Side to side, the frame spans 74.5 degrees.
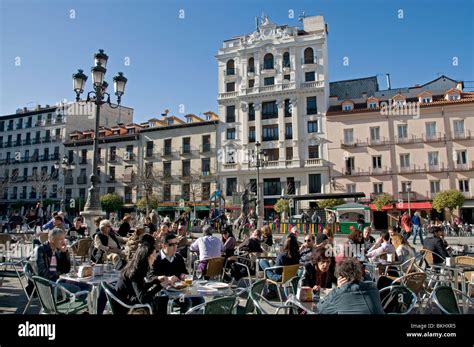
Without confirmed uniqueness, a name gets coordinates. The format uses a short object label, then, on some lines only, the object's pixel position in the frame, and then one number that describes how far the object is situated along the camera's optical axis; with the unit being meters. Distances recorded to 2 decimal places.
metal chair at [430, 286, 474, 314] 2.60
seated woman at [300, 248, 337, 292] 3.88
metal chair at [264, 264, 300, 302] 5.06
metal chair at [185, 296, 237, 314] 2.11
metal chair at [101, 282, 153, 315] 2.68
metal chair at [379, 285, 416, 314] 3.07
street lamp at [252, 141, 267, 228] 15.99
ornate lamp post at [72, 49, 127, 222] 8.48
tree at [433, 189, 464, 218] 23.42
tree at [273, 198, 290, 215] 27.62
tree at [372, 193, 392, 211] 25.97
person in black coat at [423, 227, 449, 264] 6.08
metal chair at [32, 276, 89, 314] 2.95
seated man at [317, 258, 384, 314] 2.31
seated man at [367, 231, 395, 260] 6.29
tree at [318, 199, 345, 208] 26.31
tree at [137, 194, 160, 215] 23.28
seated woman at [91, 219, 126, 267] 6.12
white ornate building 31.12
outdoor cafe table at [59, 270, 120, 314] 3.49
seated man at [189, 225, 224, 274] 6.01
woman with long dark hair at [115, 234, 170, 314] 2.97
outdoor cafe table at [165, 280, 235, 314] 3.20
